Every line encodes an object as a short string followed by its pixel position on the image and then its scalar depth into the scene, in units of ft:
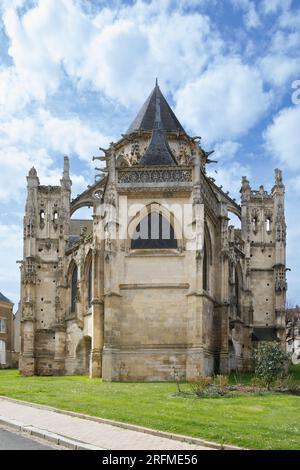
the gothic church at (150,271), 83.97
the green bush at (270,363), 66.39
